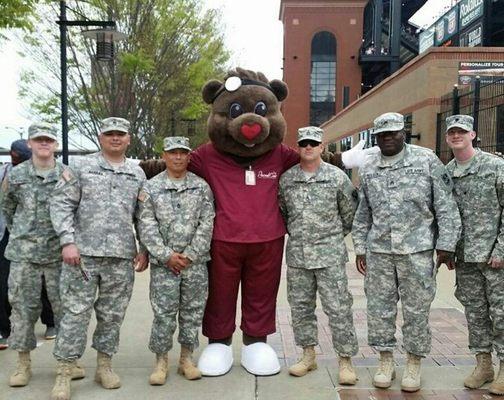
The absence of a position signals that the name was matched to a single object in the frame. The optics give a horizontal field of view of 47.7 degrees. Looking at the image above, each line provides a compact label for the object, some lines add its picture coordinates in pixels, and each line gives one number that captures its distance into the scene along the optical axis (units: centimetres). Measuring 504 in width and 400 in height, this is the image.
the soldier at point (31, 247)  401
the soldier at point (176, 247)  404
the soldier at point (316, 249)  414
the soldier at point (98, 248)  385
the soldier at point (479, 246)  382
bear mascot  426
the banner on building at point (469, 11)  2406
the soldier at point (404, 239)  387
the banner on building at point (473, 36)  2388
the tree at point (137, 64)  1091
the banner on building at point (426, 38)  2981
